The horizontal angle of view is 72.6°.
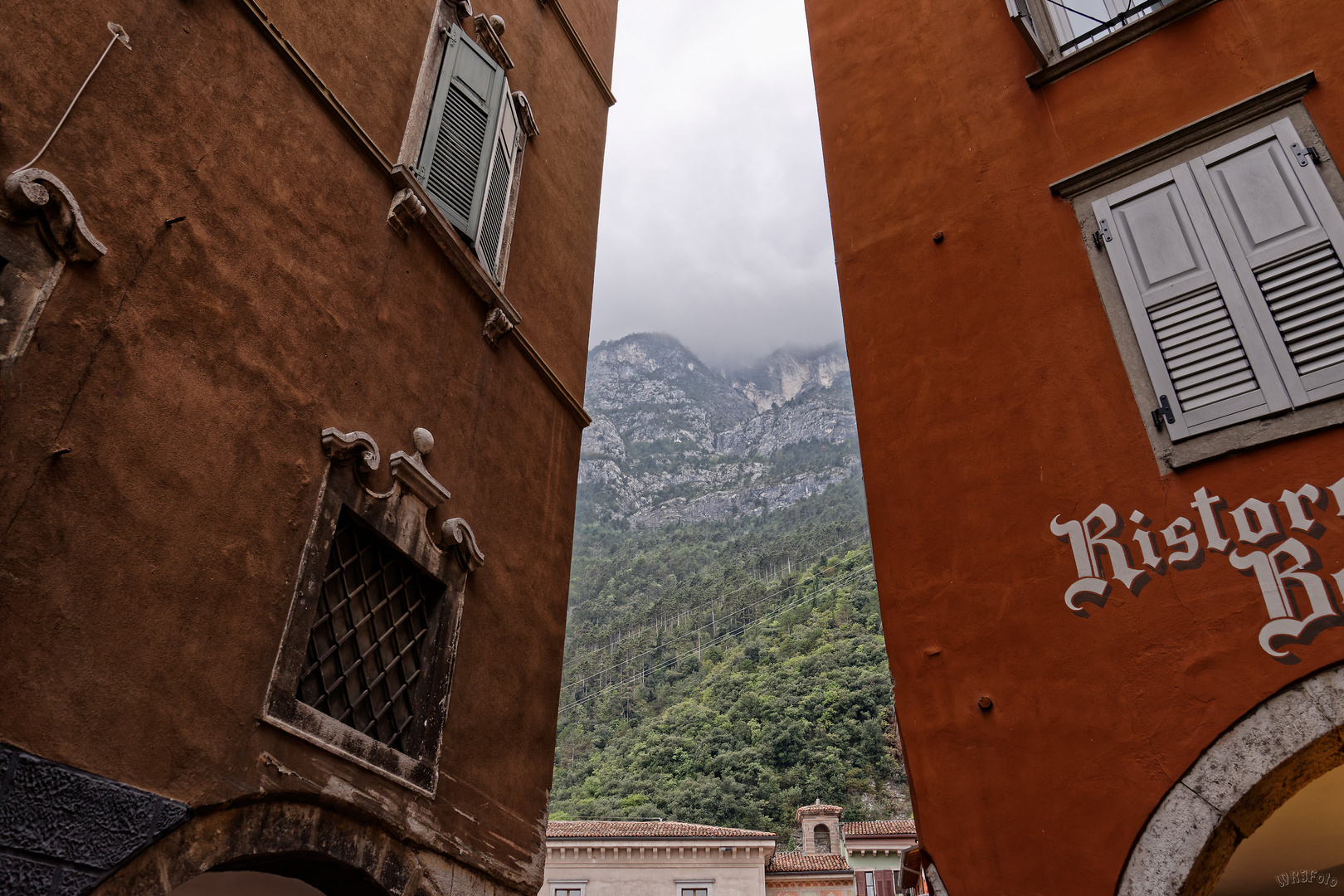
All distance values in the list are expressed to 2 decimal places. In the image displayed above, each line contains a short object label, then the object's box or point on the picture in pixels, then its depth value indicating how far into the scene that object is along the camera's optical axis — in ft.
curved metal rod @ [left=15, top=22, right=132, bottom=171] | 13.26
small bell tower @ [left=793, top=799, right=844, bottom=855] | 114.11
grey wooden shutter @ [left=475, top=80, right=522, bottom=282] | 22.75
